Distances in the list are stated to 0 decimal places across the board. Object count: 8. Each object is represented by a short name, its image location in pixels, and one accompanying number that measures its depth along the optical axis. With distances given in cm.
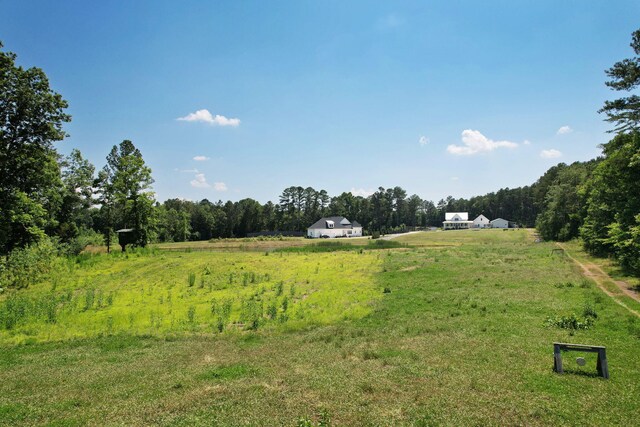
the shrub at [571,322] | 1333
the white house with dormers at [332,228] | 11031
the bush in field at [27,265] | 2429
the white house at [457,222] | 14825
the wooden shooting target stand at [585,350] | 888
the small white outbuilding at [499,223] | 14188
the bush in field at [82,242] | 4366
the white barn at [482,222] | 14725
